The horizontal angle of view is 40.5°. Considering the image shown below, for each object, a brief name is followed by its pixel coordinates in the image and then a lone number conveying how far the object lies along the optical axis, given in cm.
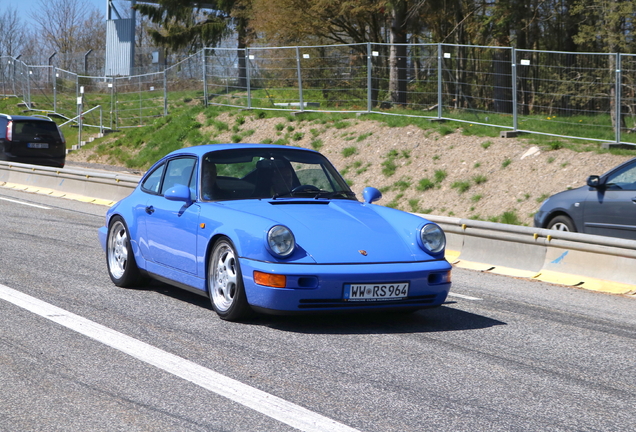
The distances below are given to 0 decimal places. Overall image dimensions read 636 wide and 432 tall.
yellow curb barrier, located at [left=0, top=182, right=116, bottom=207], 1770
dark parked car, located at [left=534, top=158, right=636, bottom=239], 991
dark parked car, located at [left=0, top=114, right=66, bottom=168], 2375
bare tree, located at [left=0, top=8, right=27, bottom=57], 8581
